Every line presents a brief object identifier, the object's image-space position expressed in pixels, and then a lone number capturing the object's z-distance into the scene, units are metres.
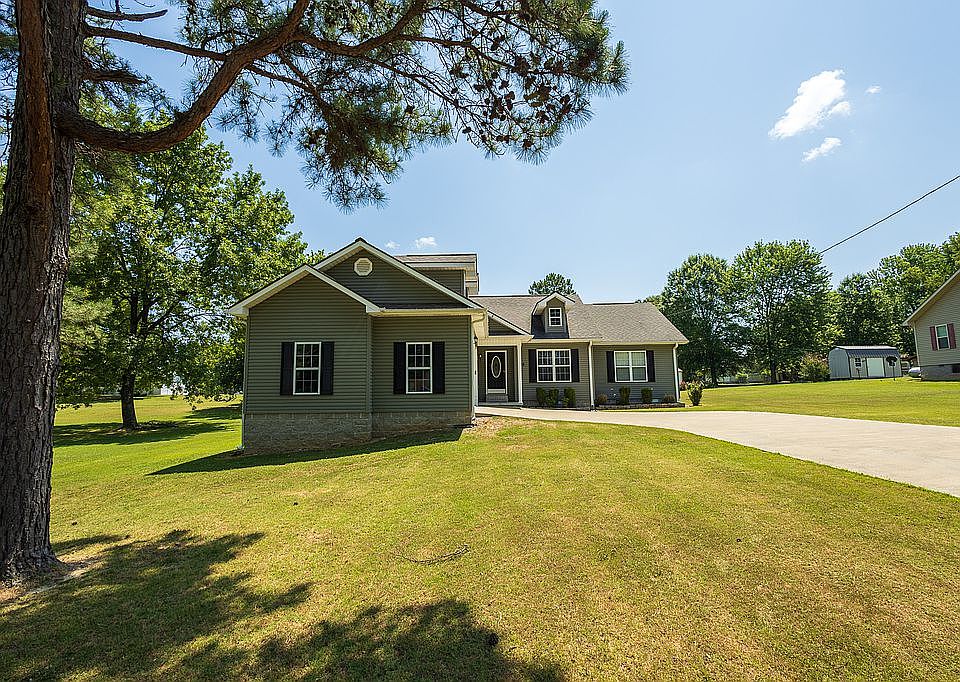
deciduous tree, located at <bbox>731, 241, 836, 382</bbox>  49.69
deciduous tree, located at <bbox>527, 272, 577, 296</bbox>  68.06
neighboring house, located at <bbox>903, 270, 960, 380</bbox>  27.58
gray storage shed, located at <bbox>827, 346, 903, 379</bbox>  44.25
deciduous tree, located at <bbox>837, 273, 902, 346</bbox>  54.84
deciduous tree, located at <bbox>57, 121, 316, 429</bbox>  20.14
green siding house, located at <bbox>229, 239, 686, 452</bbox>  13.27
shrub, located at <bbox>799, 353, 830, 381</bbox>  43.81
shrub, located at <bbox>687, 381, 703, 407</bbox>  23.43
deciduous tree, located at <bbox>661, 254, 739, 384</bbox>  52.75
